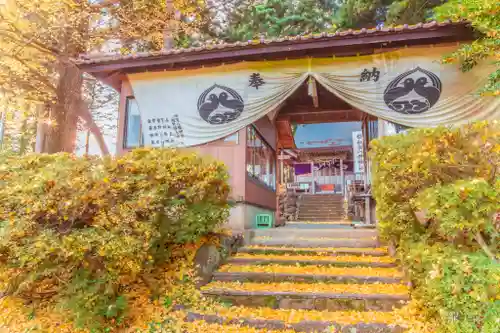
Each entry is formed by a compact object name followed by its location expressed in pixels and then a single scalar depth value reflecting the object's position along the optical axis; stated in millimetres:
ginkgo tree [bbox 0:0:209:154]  8758
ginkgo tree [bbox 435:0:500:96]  5223
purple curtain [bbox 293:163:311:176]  29953
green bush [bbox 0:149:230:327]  3686
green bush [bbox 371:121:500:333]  3064
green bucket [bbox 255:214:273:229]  8831
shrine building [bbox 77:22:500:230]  6543
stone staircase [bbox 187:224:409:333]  3957
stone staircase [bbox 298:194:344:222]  18891
